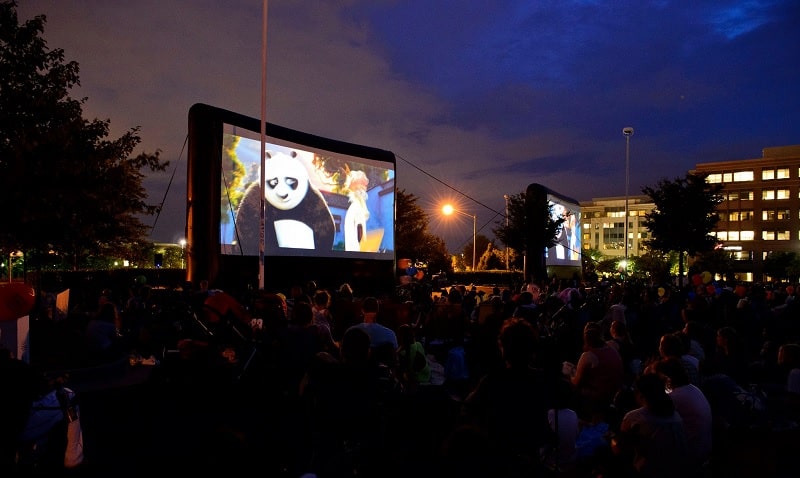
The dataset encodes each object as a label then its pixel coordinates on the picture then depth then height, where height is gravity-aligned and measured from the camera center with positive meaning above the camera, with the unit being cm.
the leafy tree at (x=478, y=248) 6444 +186
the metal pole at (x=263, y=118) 1407 +388
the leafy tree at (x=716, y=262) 4538 +38
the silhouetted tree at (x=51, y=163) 816 +147
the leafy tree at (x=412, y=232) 4694 +263
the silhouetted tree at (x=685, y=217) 2088 +187
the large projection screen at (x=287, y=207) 1730 +195
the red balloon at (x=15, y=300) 582 -45
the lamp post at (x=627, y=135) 3453 +819
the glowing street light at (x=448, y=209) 3288 +316
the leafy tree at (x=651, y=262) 4366 +33
